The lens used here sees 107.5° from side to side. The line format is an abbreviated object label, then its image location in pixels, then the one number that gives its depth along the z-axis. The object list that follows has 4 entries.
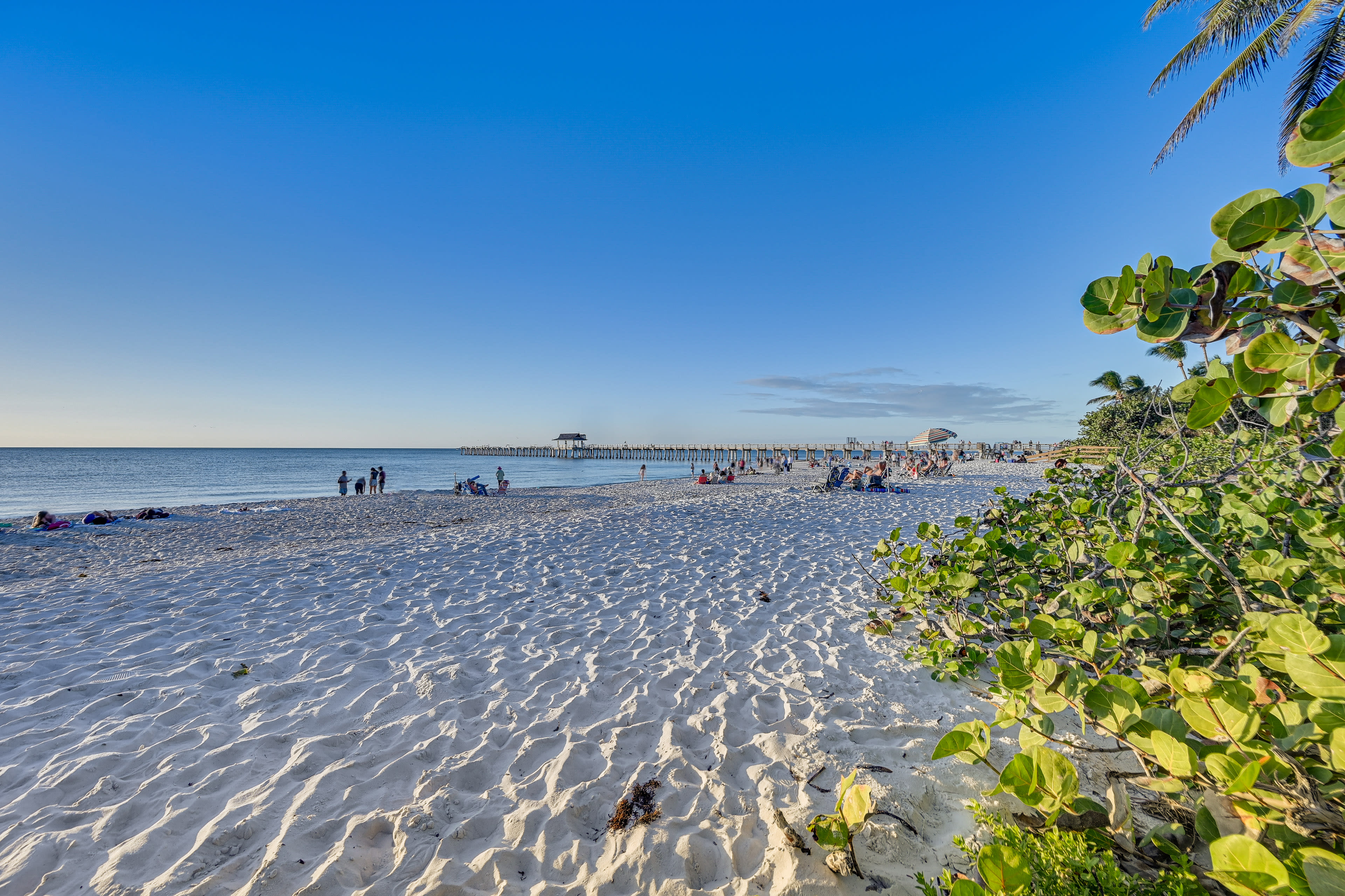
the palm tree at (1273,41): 7.55
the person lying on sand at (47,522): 12.34
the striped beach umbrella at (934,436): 31.69
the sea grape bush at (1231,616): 0.97
